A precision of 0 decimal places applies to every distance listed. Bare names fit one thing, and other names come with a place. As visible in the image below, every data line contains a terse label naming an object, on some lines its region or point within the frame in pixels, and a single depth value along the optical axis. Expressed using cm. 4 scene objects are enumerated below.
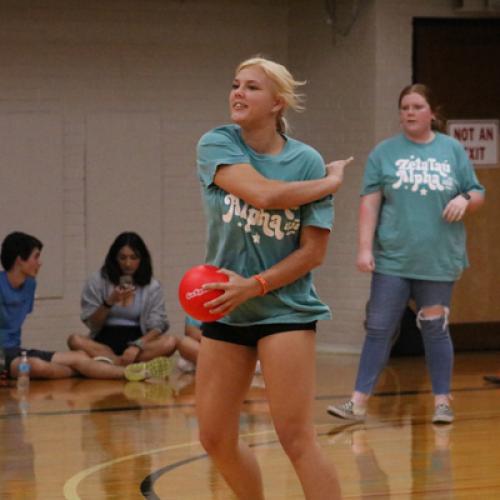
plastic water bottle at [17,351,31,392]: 1673
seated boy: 1727
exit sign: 1972
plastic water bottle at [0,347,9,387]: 1698
